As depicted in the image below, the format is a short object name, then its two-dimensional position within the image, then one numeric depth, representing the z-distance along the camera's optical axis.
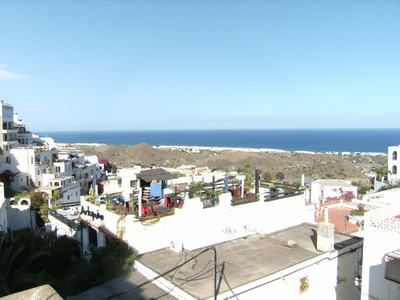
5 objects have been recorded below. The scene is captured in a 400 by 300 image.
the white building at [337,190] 38.16
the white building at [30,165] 39.50
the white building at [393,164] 47.76
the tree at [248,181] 18.07
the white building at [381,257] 9.33
